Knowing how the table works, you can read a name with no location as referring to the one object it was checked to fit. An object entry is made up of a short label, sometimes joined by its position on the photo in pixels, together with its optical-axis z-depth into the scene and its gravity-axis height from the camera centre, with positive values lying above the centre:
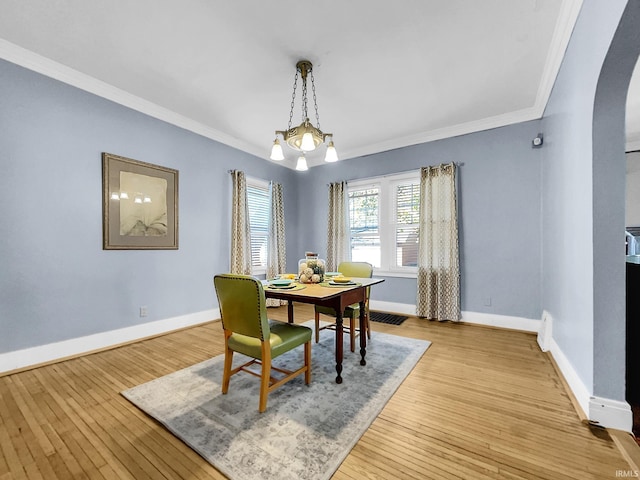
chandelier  2.23 +0.90
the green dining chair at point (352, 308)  2.68 -0.72
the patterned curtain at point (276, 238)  4.86 +0.03
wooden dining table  1.89 -0.43
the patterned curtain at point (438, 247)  3.75 -0.12
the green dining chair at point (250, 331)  1.68 -0.62
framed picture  2.91 +0.42
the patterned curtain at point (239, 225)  4.18 +0.24
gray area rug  1.36 -1.15
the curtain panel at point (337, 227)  4.81 +0.23
